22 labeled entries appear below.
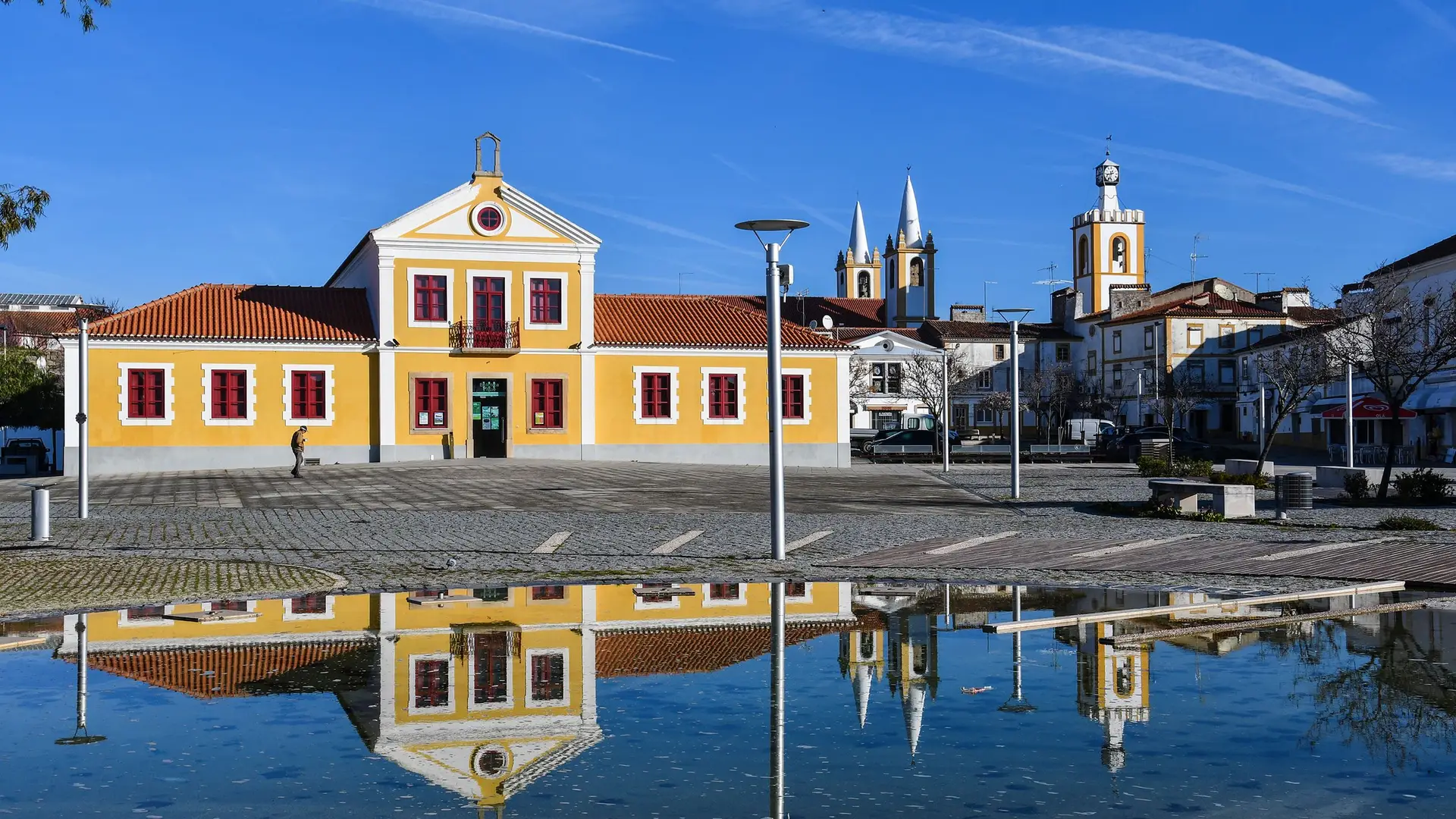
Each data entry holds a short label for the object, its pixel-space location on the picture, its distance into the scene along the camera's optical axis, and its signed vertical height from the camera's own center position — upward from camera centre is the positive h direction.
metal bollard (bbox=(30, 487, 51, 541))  18.19 -1.04
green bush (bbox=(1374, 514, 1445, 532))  19.67 -1.38
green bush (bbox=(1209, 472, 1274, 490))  28.05 -1.06
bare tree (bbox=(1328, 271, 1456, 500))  27.44 +1.97
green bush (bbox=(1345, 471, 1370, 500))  25.77 -1.10
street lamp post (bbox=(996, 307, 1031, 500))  28.38 +0.35
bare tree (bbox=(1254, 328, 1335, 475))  35.75 +1.76
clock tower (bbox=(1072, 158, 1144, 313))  116.81 +15.07
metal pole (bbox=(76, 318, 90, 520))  22.05 +0.11
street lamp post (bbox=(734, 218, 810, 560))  15.66 +0.56
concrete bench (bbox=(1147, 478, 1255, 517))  22.23 -1.11
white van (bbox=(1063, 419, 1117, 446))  77.62 -0.04
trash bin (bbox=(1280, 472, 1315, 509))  22.73 -1.03
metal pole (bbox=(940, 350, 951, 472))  38.97 -0.35
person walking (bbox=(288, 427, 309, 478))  35.62 -0.46
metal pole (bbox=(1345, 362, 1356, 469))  37.25 +0.22
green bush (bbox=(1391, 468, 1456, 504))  25.20 -1.09
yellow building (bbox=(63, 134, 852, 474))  41.19 +1.98
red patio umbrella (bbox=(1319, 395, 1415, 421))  44.50 +0.58
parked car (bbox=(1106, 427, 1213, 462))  53.72 -0.77
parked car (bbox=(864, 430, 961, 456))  58.28 -0.57
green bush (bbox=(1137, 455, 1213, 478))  31.73 -0.96
